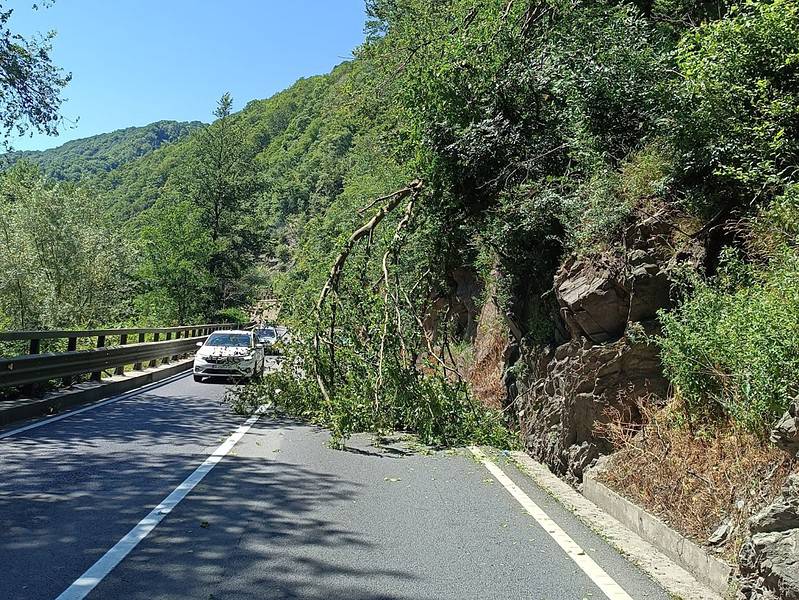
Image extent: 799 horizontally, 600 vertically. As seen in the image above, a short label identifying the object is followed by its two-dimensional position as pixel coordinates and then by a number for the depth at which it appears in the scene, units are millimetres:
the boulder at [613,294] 8570
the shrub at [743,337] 5590
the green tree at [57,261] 32031
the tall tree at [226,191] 50344
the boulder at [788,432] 4836
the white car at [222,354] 20562
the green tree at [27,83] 15445
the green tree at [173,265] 43312
